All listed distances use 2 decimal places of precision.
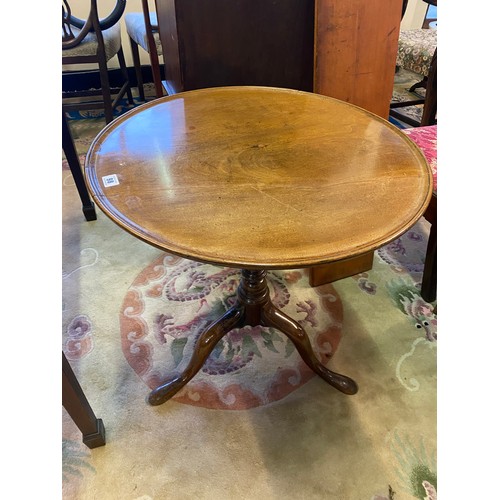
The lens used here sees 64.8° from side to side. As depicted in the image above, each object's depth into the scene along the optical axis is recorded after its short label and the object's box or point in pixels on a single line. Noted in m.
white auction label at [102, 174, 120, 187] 0.72
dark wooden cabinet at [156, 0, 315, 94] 1.21
